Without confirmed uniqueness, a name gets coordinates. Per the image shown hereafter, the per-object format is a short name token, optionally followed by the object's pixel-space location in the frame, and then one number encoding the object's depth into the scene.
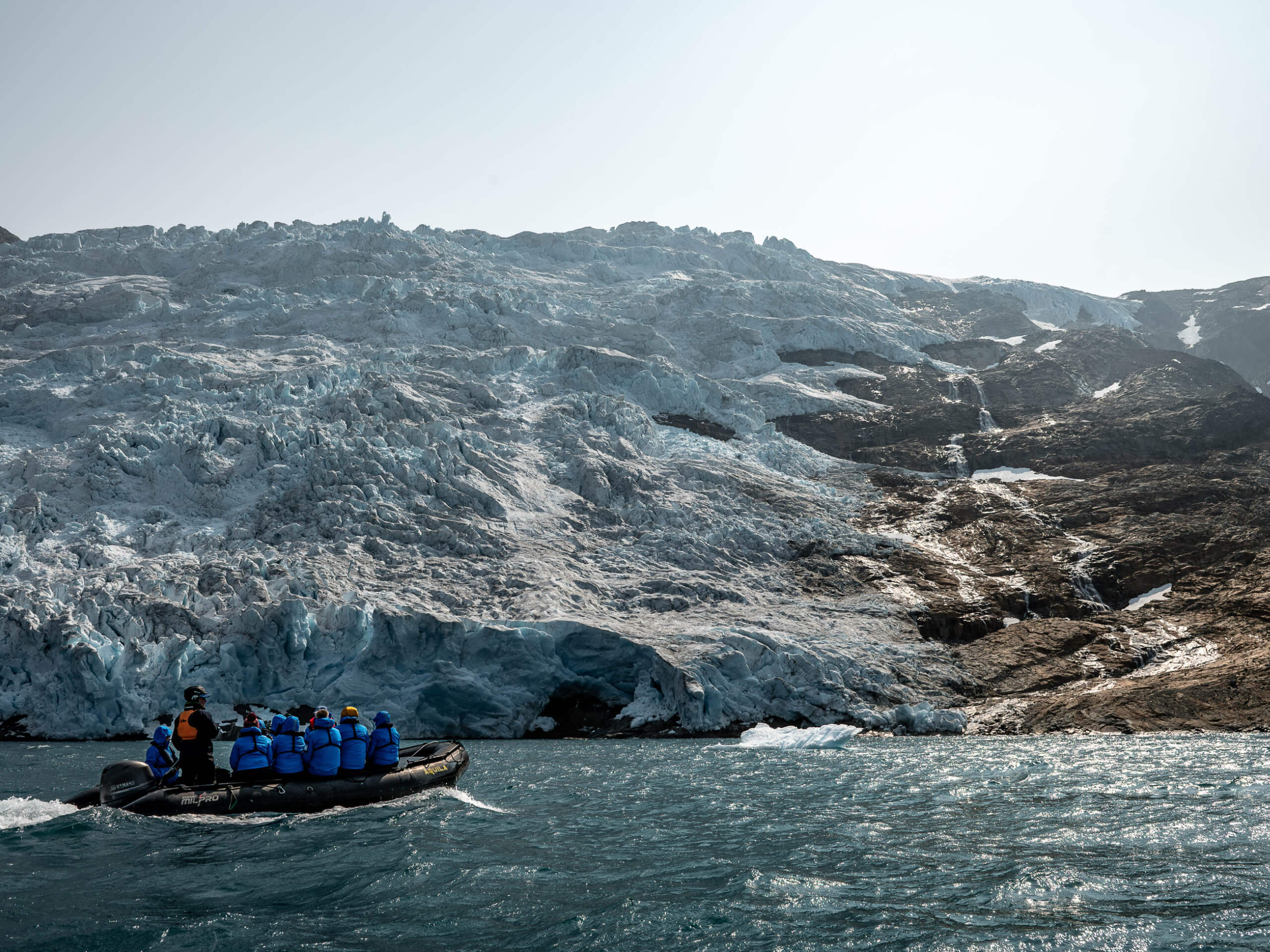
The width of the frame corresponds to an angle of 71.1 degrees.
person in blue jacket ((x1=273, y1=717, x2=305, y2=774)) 17.92
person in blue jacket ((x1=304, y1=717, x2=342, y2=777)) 18.02
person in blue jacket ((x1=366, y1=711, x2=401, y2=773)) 18.98
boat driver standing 17.75
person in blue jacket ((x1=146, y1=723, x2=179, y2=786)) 18.08
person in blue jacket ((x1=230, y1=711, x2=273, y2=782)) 17.69
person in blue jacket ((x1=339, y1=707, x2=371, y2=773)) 18.41
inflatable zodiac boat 16.69
